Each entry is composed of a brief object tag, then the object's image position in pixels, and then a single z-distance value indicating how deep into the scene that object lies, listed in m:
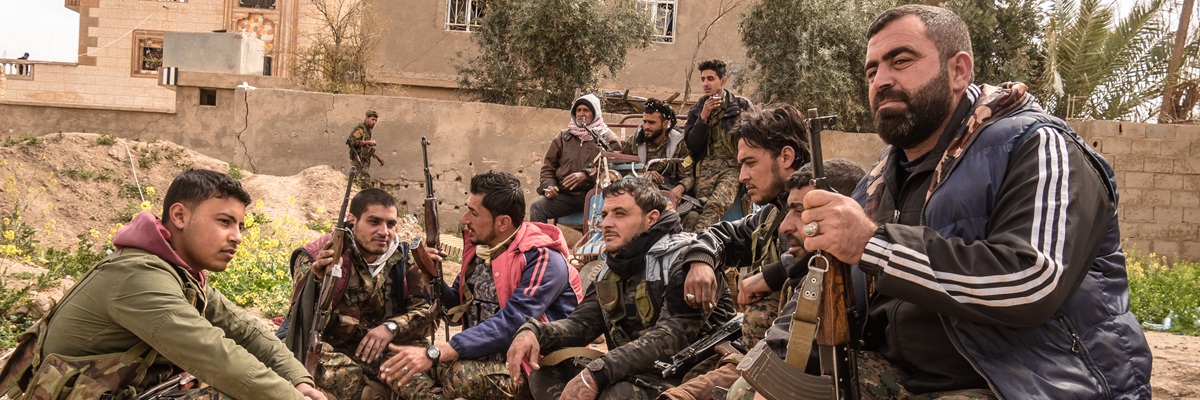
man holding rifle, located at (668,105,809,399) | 4.46
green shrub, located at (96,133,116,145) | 15.38
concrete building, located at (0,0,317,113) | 28.59
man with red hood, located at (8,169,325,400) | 3.68
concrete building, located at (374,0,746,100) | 19.53
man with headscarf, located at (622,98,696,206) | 8.46
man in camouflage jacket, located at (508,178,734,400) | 4.59
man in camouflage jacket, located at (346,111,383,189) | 13.64
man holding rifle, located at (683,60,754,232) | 7.55
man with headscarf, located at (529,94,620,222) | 9.49
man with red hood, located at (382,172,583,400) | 5.27
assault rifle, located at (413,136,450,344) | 5.57
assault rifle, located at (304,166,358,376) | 5.16
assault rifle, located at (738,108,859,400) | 2.84
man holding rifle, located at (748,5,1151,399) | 2.47
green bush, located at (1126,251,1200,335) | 8.81
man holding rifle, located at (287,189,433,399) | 5.38
